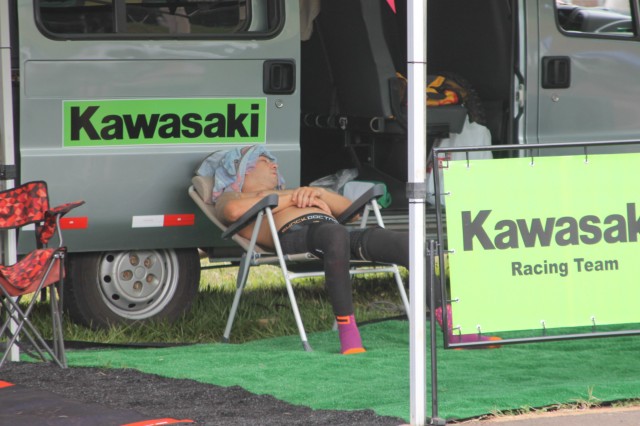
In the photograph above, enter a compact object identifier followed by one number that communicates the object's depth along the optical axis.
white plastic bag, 15.47
